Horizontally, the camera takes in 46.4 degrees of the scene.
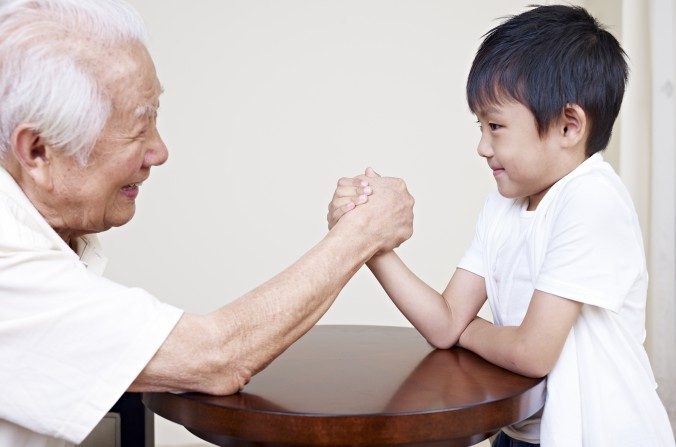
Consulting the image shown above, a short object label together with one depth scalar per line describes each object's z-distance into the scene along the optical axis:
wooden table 1.05
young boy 1.27
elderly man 1.08
